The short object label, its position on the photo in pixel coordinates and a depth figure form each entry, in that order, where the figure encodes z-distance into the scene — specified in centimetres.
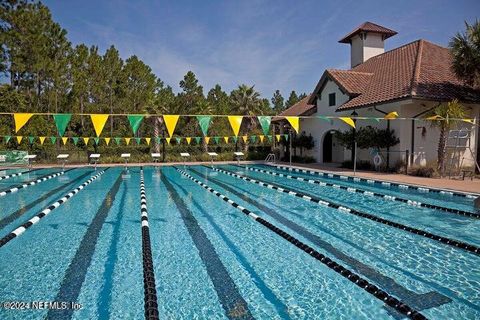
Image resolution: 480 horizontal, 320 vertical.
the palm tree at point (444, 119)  1321
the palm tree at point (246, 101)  2984
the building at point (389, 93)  1517
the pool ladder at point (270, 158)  2529
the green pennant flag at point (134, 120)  1191
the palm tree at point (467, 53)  1377
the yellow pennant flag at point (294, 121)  1383
